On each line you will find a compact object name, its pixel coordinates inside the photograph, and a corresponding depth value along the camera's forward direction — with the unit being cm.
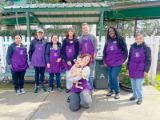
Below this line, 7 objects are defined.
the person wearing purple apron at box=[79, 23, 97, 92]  310
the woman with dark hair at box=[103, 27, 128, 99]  300
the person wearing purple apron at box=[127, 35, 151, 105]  282
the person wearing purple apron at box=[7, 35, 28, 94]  325
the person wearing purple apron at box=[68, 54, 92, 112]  270
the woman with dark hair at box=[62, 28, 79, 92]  313
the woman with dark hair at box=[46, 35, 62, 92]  327
